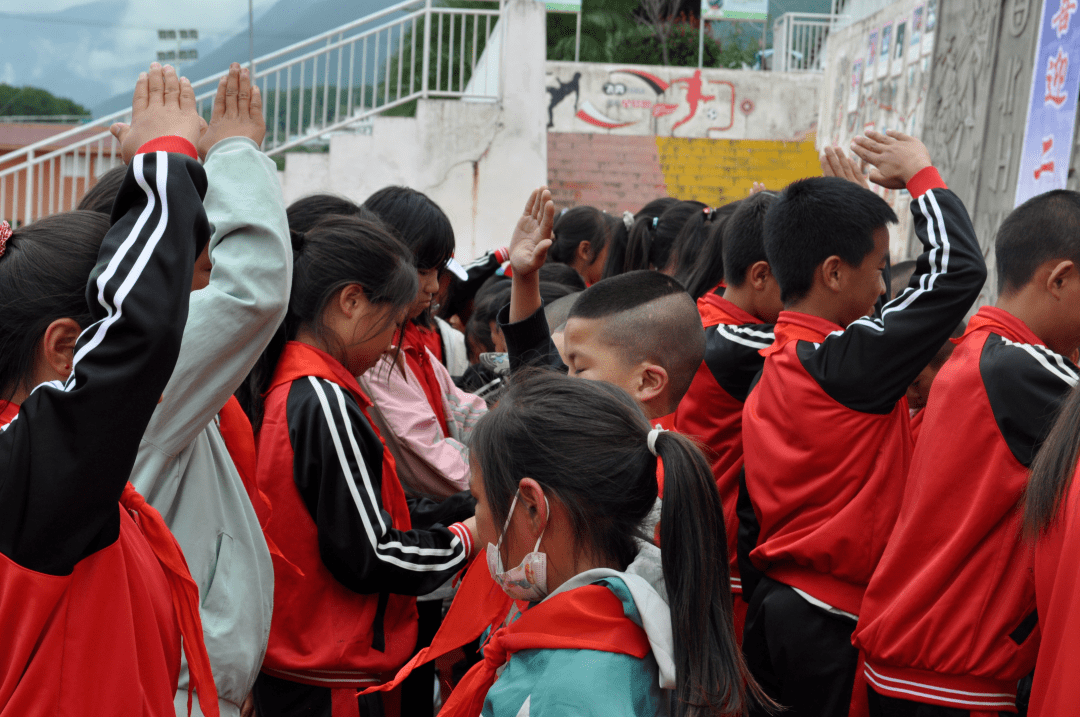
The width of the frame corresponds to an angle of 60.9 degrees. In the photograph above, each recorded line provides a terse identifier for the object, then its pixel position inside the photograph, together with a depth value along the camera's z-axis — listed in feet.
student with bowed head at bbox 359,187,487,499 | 7.88
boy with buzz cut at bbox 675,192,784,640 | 8.24
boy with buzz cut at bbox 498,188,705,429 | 6.92
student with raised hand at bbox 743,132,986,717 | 6.46
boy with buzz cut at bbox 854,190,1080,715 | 5.87
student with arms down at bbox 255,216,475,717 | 6.26
